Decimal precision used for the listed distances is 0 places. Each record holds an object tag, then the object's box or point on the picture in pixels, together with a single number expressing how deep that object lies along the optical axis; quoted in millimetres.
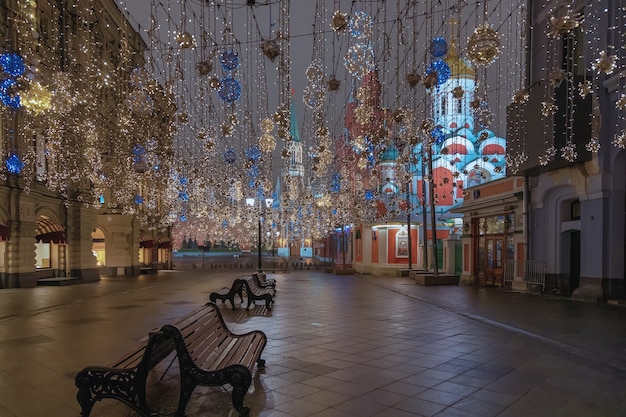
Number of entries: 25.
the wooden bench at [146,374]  5113
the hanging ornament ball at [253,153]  16534
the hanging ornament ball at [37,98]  10344
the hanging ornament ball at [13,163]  16609
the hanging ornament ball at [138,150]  16953
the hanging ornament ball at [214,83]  9625
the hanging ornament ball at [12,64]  8828
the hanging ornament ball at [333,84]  8773
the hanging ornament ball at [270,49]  7340
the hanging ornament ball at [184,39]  7629
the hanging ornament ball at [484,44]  6992
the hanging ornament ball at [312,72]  10000
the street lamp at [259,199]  27266
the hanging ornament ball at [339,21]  6996
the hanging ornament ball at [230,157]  17281
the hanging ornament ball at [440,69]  9716
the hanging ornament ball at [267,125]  14255
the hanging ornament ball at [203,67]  8266
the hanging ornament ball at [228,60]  10124
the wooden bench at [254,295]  14140
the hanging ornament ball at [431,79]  8220
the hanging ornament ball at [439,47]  9430
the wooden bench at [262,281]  17150
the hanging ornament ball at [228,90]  10505
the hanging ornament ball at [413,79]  8250
